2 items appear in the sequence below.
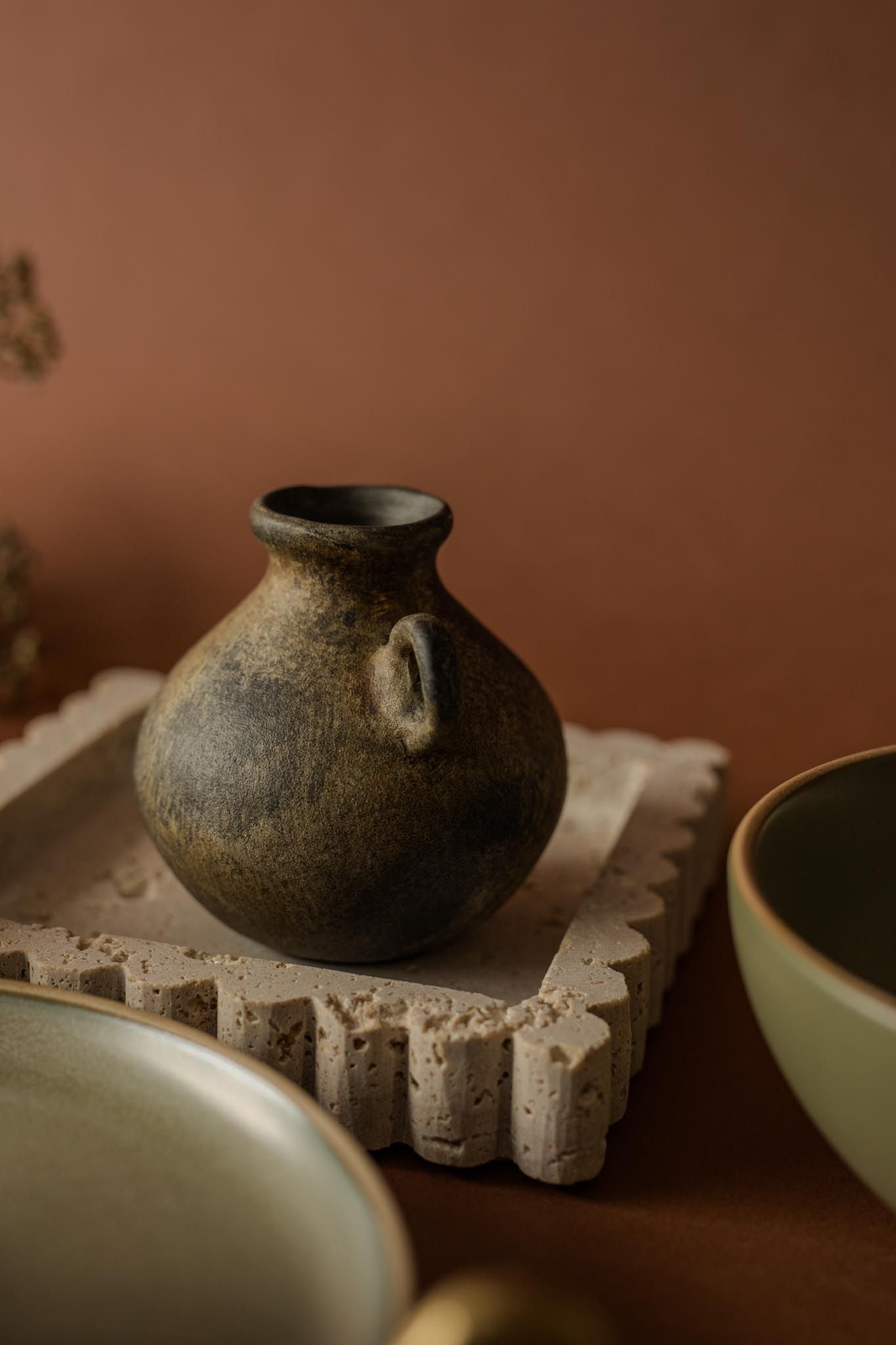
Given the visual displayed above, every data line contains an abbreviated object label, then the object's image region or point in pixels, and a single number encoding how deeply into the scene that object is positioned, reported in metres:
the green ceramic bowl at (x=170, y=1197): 0.48
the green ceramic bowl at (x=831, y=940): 0.48
